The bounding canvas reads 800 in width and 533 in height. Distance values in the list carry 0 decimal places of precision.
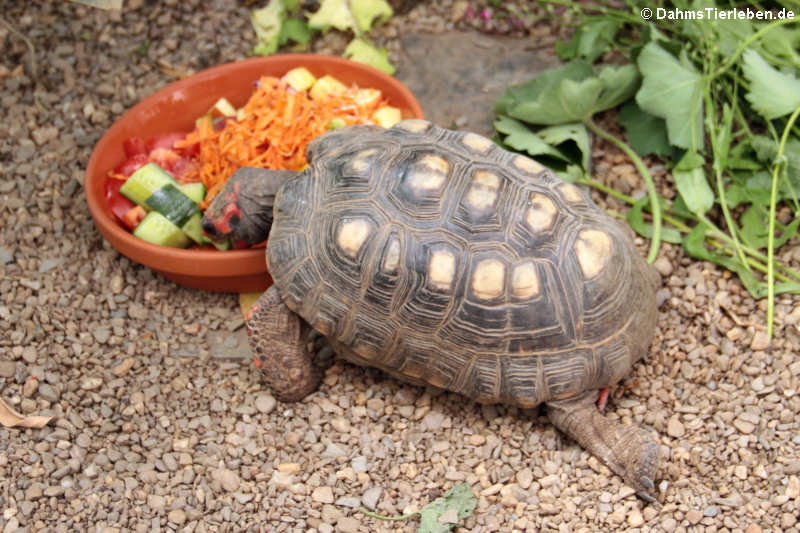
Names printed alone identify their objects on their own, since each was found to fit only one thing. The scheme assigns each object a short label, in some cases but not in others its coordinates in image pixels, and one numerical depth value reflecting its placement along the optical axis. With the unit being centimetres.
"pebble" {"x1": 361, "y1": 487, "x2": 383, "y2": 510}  277
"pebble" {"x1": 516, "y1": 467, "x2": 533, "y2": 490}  282
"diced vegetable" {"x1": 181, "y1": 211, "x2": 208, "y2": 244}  336
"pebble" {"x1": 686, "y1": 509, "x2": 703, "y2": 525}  265
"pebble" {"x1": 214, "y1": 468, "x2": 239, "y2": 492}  280
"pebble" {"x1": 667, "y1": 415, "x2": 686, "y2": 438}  293
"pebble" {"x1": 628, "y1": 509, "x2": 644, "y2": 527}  267
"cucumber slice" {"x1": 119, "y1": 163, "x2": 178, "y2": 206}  337
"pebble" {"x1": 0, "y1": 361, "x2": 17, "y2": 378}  300
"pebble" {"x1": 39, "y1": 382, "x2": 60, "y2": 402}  298
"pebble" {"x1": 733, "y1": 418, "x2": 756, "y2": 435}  290
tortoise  275
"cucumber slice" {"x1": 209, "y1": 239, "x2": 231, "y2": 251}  324
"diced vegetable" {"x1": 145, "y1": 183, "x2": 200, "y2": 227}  335
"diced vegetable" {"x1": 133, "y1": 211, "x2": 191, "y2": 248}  331
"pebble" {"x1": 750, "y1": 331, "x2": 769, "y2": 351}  313
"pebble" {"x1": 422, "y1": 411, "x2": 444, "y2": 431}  303
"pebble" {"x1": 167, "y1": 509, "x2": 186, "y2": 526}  269
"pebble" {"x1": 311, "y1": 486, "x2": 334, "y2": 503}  278
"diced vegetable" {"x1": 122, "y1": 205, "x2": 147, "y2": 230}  344
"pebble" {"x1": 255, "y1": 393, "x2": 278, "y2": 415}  308
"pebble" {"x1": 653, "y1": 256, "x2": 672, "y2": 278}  342
